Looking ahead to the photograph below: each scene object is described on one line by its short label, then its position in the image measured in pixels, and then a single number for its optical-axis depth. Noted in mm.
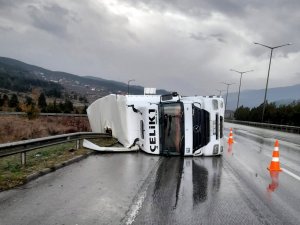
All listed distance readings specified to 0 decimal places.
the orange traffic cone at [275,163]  6633
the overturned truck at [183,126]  8142
